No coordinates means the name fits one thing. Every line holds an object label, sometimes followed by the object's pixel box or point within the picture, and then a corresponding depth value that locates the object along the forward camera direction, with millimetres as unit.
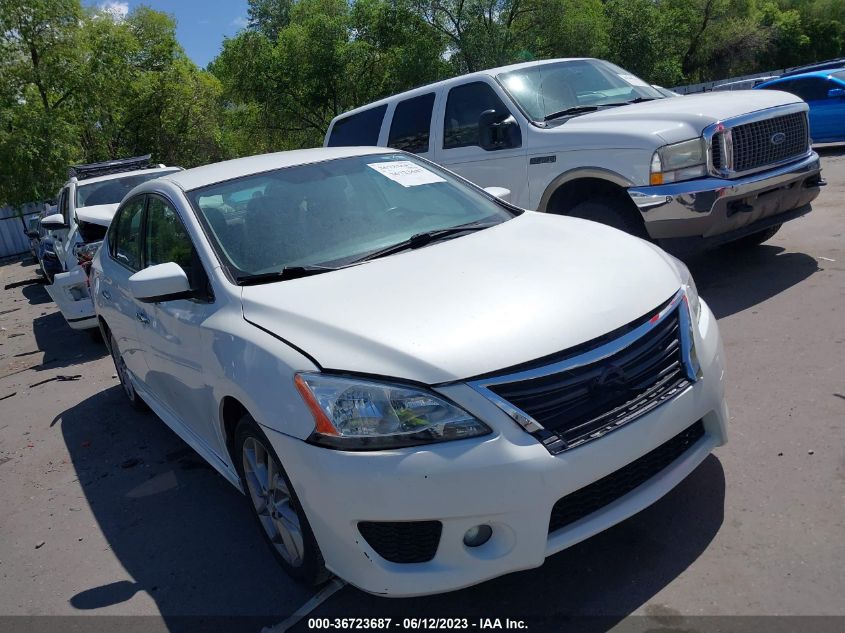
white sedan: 2531
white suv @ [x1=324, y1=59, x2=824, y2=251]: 5504
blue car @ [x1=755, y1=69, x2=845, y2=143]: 14336
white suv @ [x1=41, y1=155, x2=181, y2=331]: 8180
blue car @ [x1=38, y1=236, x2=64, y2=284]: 9711
